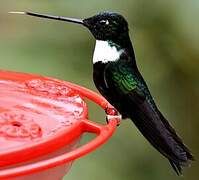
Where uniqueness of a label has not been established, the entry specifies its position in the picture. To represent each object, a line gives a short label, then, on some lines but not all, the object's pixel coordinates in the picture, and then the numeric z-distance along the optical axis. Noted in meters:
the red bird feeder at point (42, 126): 2.31
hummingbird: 2.46
